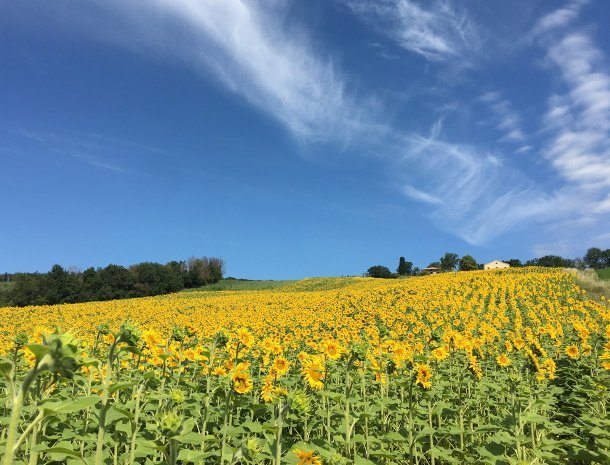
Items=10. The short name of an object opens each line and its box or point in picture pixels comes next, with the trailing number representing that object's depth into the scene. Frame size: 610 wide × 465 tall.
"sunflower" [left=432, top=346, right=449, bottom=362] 7.00
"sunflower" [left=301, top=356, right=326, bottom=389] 5.27
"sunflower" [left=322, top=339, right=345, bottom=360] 5.74
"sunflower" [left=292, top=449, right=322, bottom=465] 3.19
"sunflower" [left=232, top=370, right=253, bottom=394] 4.02
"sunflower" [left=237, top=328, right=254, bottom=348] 5.24
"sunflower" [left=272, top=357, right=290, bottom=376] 5.54
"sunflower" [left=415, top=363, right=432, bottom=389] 5.04
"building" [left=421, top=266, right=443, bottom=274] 121.26
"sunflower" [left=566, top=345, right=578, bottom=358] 8.73
